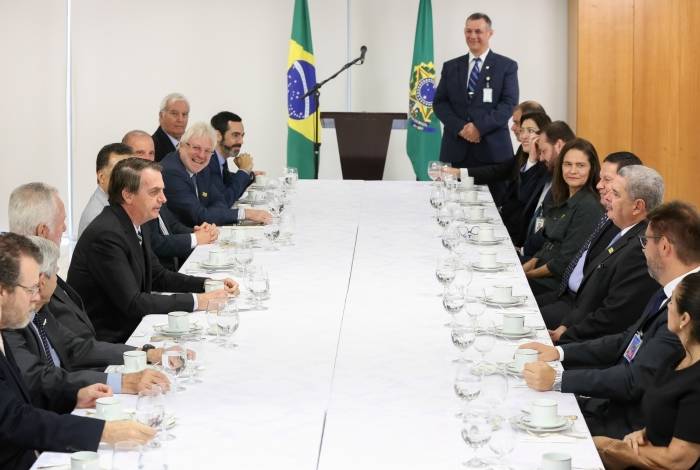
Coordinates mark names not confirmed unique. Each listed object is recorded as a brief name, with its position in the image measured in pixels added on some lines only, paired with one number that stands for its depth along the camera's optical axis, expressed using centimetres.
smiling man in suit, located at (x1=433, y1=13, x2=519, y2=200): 863
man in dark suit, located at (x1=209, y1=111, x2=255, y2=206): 746
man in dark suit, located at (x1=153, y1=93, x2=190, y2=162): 771
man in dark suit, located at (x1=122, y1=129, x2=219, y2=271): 573
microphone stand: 926
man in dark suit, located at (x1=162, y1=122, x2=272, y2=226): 638
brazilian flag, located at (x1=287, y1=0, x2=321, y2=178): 1034
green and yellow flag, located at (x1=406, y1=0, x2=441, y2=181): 1032
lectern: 892
